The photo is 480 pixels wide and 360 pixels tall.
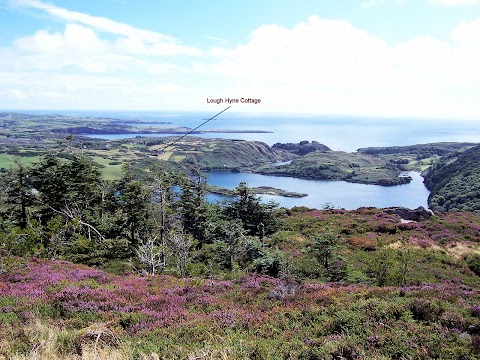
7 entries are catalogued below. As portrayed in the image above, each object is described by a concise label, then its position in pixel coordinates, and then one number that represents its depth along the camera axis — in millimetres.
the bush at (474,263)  21844
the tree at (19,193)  30625
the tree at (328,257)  18894
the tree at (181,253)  19797
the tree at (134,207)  28766
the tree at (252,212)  35000
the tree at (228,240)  24094
